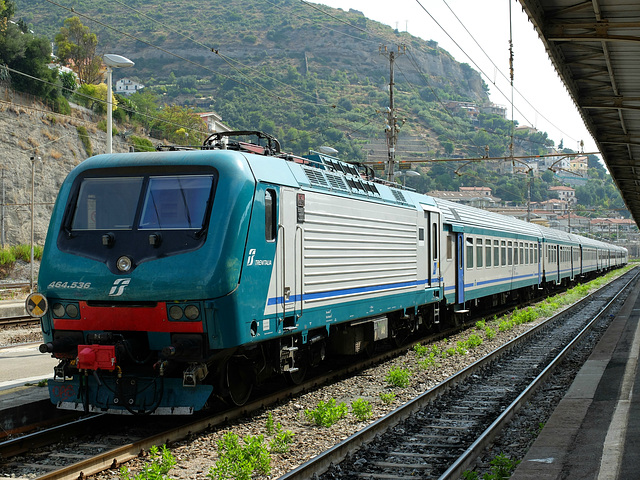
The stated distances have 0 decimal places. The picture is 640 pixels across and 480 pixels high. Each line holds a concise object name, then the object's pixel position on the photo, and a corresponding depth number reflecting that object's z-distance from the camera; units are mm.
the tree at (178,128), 82750
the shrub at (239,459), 6655
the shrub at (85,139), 57603
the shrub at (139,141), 62412
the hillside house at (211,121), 118981
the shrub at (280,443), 7785
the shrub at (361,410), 9344
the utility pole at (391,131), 27962
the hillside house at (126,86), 179875
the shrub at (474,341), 16391
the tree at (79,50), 90150
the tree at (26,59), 57344
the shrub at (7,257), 41156
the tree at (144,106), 77500
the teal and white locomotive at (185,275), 8141
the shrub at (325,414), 8930
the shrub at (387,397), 10381
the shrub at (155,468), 6348
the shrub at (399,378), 11641
